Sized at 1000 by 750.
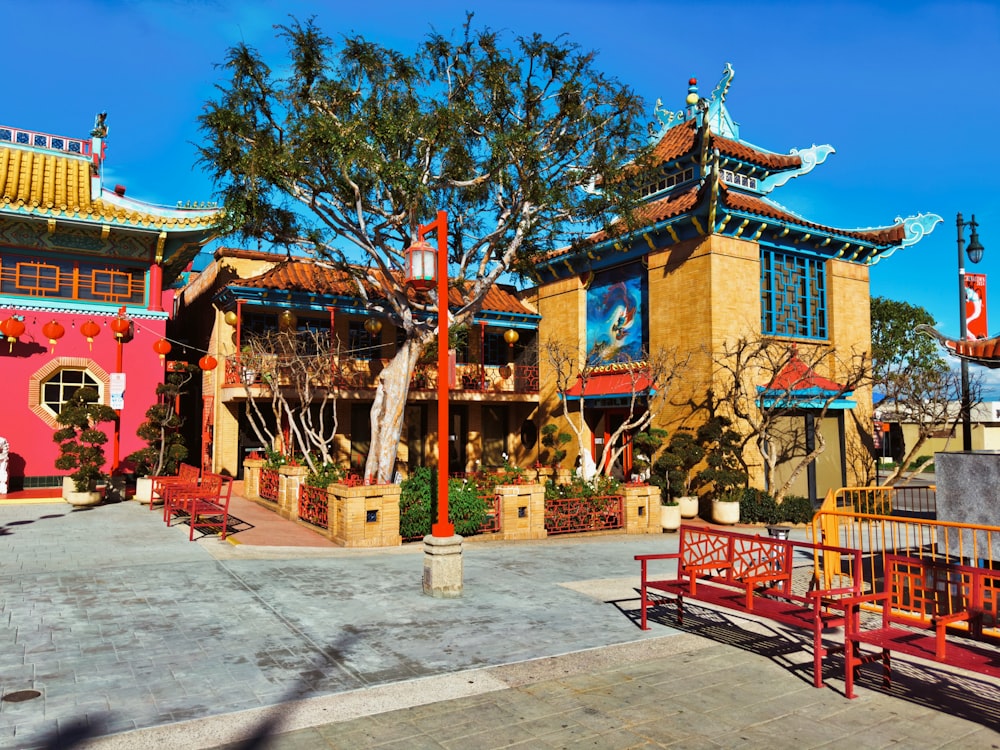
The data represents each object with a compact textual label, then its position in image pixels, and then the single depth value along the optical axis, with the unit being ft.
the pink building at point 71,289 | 63.57
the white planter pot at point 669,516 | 56.75
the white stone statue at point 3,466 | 61.46
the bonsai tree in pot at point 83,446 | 57.41
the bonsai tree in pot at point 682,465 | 61.21
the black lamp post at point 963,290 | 61.93
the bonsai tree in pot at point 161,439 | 61.98
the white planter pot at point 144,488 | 60.70
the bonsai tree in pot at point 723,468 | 59.62
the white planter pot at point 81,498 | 57.47
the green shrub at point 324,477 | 53.31
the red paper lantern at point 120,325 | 64.49
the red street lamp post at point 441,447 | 30.91
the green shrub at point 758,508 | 60.70
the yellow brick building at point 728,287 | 63.72
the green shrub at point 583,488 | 52.49
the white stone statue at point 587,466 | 71.37
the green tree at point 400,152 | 44.80
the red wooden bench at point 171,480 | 53.88
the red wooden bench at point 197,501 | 44.34
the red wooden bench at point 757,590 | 21.08
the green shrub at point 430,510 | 45.80
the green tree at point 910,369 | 66.44
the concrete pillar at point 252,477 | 64.75
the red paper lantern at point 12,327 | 61.16
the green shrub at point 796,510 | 61.25
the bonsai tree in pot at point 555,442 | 78.38
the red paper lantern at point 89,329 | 63.82
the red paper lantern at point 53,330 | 61.62
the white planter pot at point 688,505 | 61.26
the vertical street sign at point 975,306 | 56.59
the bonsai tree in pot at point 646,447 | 63.16
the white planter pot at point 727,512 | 59.52
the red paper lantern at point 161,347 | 66.28
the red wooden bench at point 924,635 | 18.34
